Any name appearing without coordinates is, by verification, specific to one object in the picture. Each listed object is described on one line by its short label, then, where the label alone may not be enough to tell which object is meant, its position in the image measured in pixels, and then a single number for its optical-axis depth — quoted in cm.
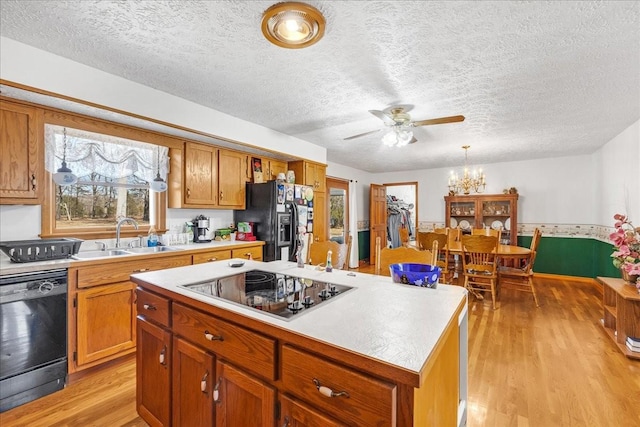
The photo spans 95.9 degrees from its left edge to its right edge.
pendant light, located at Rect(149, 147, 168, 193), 304
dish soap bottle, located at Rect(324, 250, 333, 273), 171
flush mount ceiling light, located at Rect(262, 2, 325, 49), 147
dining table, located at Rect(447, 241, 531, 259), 383
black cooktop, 113
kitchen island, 76
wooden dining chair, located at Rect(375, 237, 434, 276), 183
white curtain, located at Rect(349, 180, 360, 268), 614
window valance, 238
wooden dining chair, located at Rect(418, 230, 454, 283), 398
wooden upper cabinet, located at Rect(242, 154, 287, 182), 378
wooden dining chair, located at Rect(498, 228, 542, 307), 379
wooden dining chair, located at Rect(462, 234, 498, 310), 363
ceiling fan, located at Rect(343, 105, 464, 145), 266
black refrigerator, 352
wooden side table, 252
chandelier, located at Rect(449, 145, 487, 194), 443
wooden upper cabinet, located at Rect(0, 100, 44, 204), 199
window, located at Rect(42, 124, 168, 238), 242
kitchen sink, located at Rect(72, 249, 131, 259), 249
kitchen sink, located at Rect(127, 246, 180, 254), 268
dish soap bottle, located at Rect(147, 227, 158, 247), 297
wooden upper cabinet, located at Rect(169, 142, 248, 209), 312
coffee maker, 338
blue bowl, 142
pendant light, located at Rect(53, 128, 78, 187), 239
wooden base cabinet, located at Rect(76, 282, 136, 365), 214
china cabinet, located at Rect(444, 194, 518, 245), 541
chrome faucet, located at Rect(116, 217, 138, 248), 274
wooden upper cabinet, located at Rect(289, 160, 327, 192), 418
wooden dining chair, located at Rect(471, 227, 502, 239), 475
